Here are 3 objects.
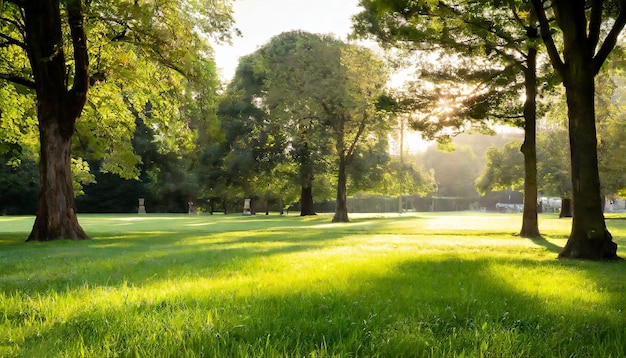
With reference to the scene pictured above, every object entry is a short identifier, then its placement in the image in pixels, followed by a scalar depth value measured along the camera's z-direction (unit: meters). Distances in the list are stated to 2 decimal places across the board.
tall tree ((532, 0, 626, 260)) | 10.70
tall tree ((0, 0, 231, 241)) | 15.35
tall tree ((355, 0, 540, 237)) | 15.85
